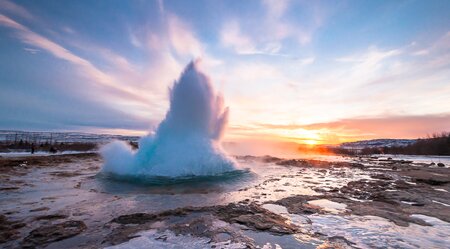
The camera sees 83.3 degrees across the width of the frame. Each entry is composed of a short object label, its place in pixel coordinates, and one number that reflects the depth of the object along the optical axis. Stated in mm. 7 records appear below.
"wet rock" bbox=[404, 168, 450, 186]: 14469
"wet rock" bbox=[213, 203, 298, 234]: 5598
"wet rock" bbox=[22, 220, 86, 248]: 4707
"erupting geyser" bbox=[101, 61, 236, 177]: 14156
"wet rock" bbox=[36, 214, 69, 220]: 6176
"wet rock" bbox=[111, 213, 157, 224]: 5977
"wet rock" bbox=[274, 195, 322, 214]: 7125
